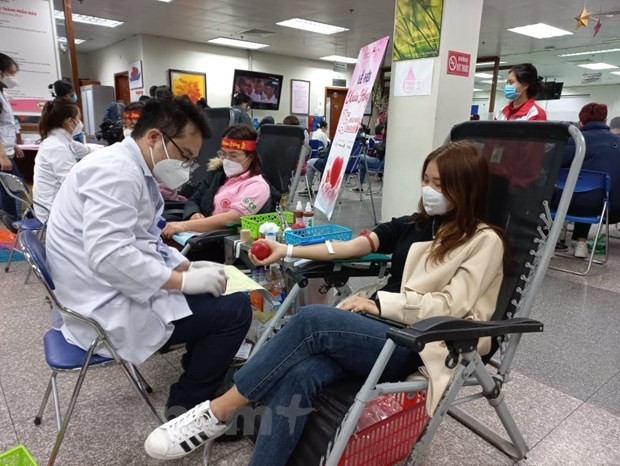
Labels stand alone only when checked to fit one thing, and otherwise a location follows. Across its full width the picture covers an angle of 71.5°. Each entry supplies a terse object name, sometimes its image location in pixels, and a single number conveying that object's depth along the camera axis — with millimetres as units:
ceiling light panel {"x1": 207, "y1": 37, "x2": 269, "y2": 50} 9609
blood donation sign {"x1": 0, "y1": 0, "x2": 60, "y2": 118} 4473
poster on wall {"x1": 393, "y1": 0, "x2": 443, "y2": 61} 3785
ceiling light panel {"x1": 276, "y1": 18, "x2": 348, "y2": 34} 7797
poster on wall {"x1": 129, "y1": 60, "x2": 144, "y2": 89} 9413
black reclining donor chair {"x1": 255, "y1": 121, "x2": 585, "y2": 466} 1057
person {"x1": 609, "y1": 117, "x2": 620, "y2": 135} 5870
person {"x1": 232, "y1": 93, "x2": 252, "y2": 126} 5862
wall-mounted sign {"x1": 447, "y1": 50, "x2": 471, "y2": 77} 3842
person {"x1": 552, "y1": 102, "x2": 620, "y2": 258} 3432
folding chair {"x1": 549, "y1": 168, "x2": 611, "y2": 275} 3308
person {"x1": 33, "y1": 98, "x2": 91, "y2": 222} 2832
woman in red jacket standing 3486
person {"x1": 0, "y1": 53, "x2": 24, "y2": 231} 3623
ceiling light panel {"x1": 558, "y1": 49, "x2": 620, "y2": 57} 9345
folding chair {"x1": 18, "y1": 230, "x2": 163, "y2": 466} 1231
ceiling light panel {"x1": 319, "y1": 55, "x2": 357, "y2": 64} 11498
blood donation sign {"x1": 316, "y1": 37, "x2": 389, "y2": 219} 2691
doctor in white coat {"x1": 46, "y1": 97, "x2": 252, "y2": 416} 1217
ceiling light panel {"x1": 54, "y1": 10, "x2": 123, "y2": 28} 7811
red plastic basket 1250
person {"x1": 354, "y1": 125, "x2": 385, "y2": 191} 6515
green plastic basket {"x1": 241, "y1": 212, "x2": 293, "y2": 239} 1915
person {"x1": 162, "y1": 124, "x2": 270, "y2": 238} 2198
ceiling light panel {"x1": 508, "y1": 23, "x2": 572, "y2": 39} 7574
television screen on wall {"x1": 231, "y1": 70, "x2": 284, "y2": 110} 10000
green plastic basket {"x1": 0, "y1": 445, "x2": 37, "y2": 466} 1144
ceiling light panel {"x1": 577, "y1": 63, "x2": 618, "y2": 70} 11344
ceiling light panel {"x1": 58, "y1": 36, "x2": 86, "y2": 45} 9988
